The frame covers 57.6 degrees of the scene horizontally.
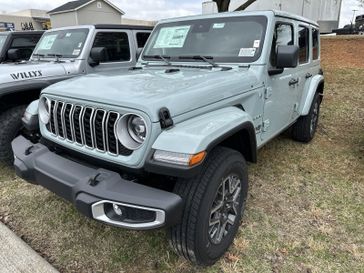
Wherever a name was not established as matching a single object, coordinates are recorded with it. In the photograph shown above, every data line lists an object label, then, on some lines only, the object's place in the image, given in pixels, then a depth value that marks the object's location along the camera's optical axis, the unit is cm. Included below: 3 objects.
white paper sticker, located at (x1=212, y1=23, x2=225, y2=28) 342
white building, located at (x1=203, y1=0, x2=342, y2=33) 1622
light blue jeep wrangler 202
